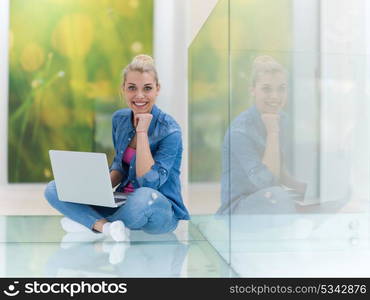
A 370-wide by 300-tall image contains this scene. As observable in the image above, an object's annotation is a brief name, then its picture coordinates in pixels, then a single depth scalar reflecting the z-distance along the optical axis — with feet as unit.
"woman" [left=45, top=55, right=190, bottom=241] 20.00
